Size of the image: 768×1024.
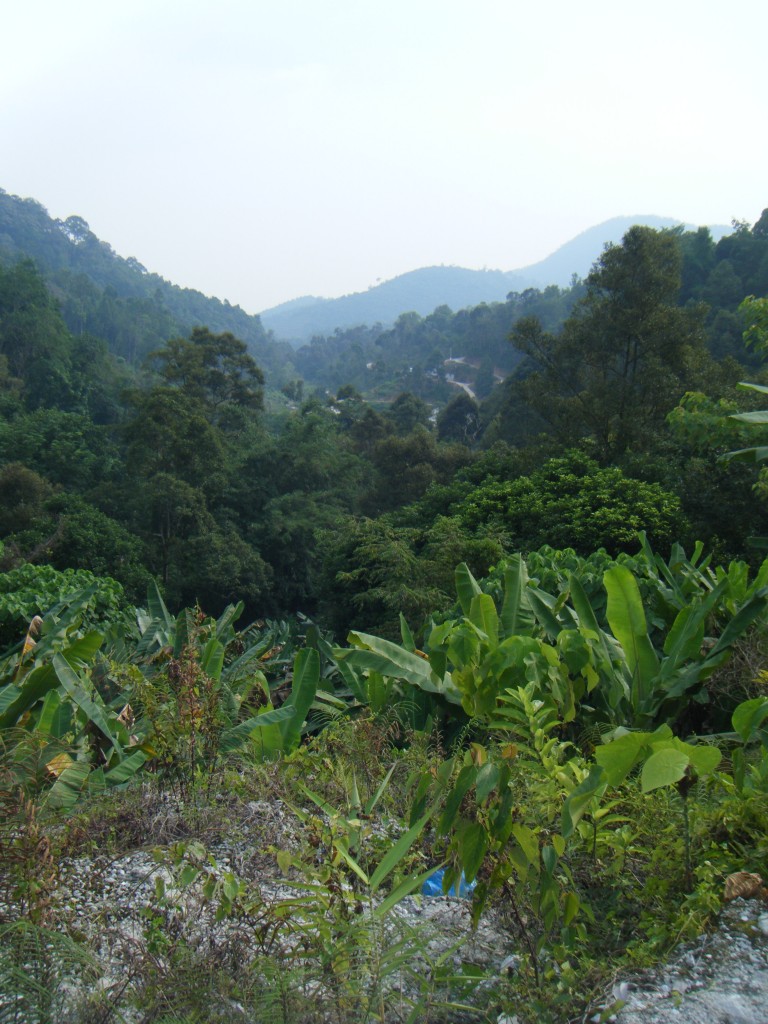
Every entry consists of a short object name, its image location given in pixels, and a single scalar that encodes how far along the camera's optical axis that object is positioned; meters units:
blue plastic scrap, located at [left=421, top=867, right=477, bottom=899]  2.48
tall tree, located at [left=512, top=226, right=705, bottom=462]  15.48
